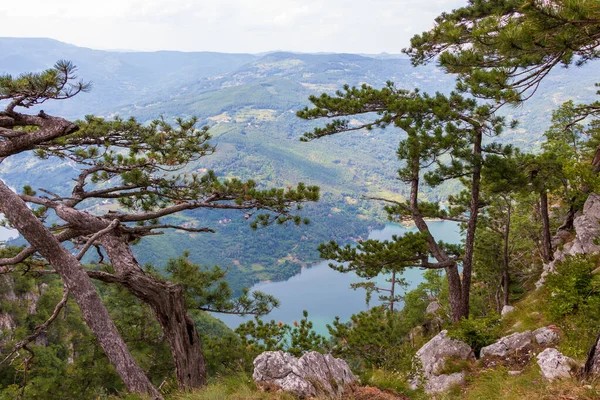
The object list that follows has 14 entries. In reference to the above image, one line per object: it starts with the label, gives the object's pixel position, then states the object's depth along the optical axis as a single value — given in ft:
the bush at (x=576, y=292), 14.05
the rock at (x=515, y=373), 17.77
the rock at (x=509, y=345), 21.02
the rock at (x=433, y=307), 57.07
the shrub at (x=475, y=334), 23.58
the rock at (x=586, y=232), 32.12
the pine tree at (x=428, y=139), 25.72
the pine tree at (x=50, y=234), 13.60
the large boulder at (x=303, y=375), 13.32
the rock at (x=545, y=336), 20.11
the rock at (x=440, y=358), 20.86
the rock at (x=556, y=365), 13.46
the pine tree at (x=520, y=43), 12.23
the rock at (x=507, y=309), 33.63
